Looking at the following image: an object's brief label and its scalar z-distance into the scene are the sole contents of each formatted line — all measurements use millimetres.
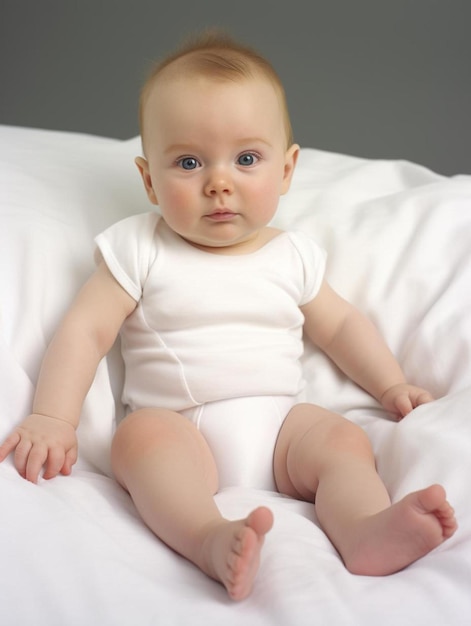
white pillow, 1488
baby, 1343
